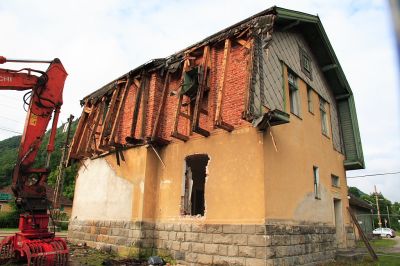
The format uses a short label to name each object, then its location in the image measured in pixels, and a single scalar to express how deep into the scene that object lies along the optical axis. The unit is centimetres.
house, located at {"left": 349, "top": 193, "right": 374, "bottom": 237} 2308
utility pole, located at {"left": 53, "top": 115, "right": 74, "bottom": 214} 2090
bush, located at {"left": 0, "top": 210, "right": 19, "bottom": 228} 3123
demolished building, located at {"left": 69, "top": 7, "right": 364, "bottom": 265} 966
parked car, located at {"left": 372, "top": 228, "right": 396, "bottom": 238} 3854
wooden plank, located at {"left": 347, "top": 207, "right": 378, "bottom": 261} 1235
